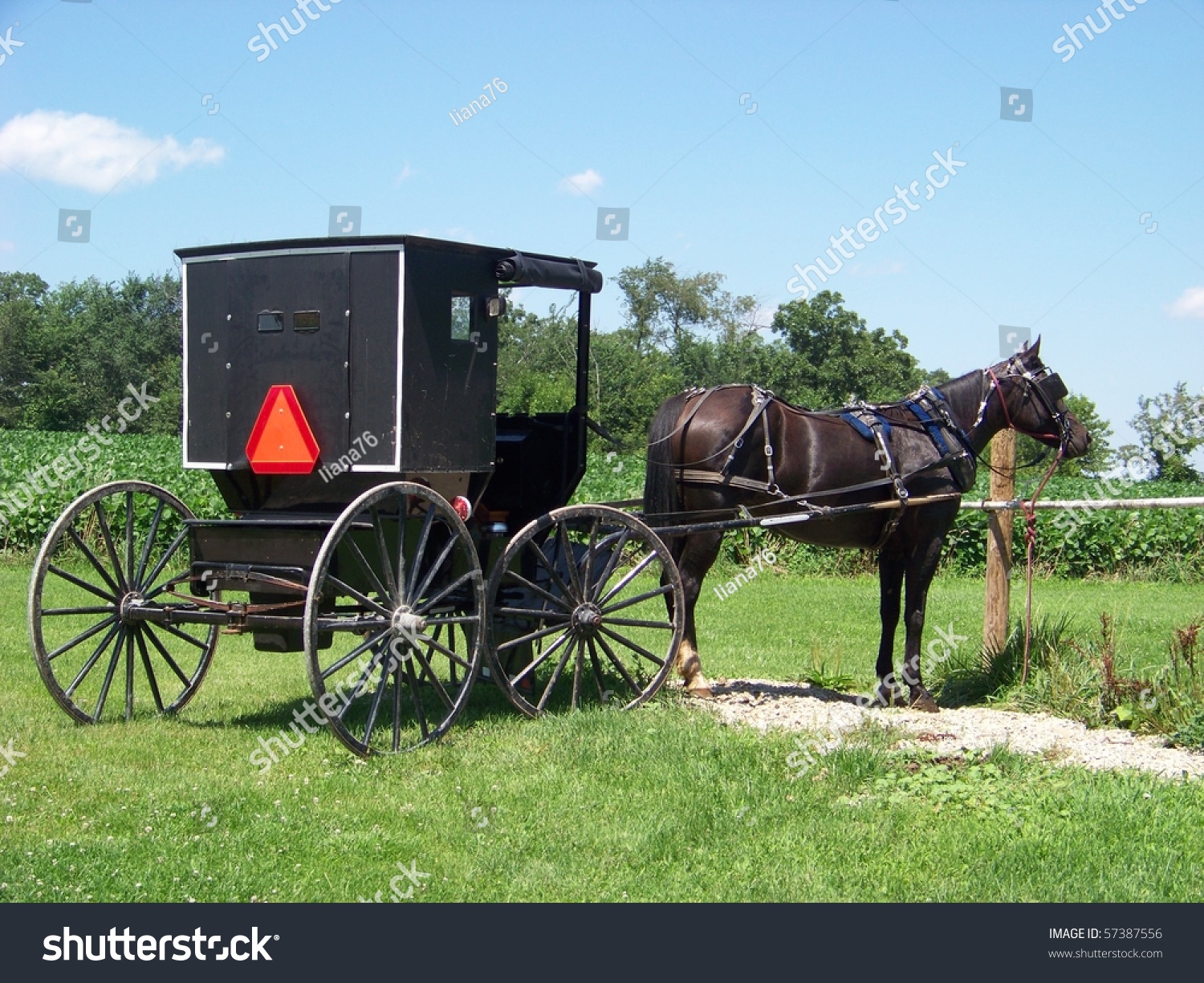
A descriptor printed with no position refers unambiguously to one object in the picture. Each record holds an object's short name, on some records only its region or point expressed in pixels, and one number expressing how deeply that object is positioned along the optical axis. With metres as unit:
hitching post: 9.05
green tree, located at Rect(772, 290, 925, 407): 43.94
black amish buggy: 6.58
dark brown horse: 8.30
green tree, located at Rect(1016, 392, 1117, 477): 36.41
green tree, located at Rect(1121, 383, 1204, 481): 33.66
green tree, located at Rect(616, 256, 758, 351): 52.50
